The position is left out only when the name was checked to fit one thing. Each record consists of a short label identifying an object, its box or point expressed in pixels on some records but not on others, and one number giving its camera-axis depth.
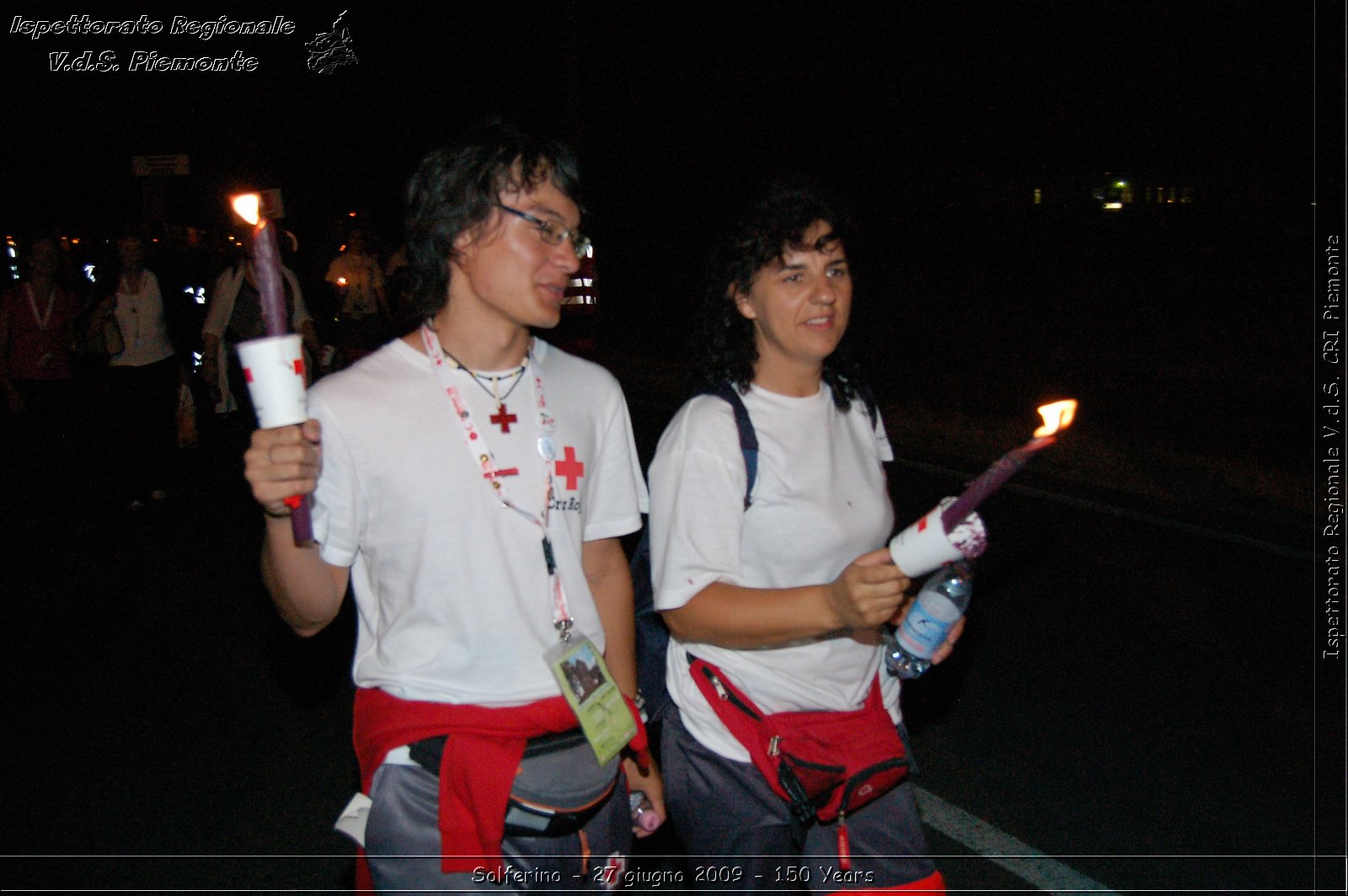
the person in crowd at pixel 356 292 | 11.16
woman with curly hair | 2.26
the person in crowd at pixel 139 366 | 8.50
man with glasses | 2.06
